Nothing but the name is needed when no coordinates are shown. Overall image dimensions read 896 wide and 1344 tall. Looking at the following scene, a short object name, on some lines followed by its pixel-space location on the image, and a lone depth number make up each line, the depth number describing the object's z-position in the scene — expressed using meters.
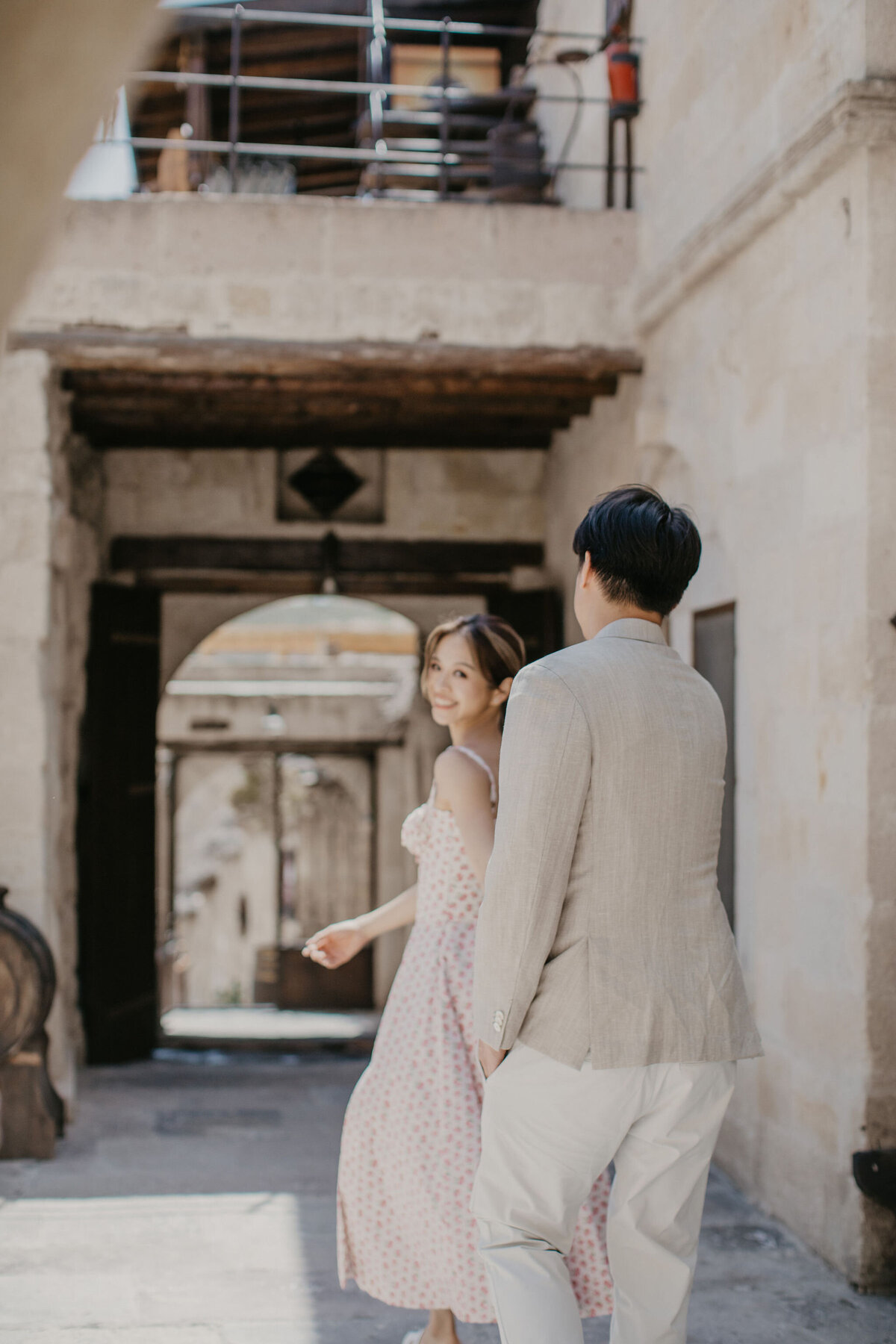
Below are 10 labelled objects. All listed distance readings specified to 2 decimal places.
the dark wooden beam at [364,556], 7.21
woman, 2.40
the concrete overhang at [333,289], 4.91
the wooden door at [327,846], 14.47
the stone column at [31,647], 4.74
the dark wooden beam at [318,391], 4.97
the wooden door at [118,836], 6.41
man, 1.72
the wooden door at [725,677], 4.25
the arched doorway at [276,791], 11.15
